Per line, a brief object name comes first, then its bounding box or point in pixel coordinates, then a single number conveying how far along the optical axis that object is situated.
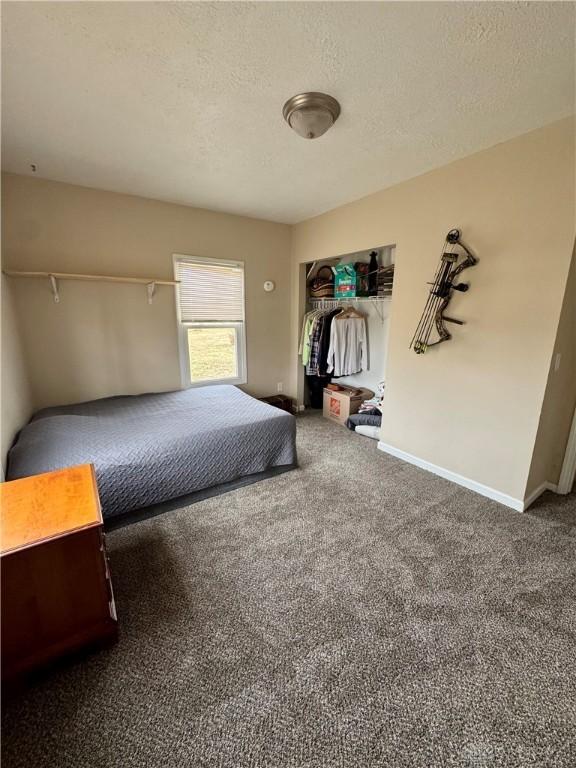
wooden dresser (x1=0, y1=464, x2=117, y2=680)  1.07
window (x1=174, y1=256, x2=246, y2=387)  3.30
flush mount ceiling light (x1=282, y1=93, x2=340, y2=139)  1.54
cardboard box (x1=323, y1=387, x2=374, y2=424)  3.71
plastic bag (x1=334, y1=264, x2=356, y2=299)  3.43
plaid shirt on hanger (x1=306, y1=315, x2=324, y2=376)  3.74
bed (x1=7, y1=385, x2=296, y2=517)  1.87
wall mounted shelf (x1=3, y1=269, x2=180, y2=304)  2.44
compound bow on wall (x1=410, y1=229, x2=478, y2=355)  2.23
